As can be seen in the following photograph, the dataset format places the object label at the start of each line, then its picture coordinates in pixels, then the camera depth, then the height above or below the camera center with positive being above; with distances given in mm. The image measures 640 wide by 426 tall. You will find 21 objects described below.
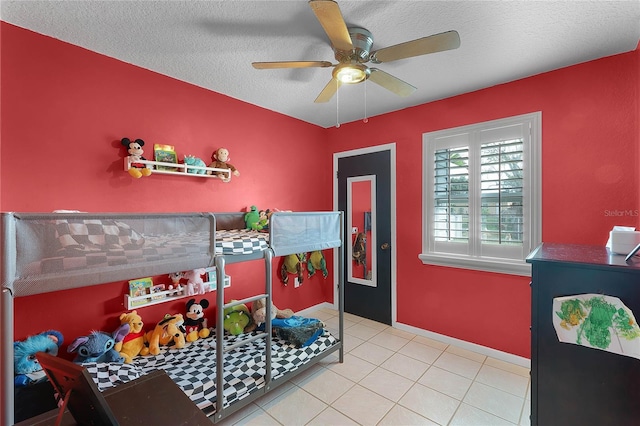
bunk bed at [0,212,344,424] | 1144 -267
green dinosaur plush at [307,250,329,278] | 3691 -694
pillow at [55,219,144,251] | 1236 -106
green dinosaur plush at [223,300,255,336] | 2631 -1065
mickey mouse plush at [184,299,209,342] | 2447 -1019
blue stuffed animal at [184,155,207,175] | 2485 +456
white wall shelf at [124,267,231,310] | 2135 -692
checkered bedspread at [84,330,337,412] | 1753 -1141
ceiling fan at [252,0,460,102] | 1311 +905
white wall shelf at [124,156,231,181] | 2154 +393
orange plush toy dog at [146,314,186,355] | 2219 -1014
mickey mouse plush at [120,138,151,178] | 2137 +461
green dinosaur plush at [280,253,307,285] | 3412 -682
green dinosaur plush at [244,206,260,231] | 2682 -69
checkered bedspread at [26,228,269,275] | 1231 -211
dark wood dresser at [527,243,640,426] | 982 -576
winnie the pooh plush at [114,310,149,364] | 2080 -990
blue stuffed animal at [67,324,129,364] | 1876 -935
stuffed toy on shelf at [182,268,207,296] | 2402 -615
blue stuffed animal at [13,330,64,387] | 1620 -874
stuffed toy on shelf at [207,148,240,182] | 2697 +497
